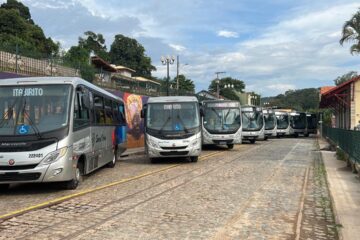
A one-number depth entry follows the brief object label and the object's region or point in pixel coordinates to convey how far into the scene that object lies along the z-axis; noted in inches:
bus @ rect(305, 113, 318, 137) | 2328.2
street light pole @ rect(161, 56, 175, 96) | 1766.7
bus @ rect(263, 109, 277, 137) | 1846.7
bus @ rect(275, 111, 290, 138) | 2097.4
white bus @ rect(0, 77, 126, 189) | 402.3
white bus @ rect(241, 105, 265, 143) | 1419.8
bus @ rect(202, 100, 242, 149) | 992.2
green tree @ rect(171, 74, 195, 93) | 4207.7
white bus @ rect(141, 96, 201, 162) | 694.5
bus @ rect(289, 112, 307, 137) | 2209.9
